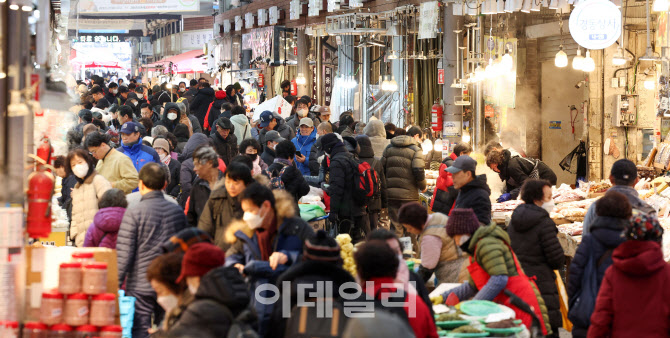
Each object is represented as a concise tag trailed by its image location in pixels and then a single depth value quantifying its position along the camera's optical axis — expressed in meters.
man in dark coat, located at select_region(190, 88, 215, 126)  33.22
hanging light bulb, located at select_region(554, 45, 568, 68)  27.38
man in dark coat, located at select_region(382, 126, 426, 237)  22.88
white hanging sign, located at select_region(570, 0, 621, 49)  22.15
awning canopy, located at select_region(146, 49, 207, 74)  66.91
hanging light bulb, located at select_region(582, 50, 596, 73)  25.98
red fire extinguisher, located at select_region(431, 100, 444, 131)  31.51
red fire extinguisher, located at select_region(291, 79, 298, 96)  50.10
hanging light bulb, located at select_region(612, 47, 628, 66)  24.85
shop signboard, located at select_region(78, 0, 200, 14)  60.43
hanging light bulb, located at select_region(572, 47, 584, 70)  26.45
